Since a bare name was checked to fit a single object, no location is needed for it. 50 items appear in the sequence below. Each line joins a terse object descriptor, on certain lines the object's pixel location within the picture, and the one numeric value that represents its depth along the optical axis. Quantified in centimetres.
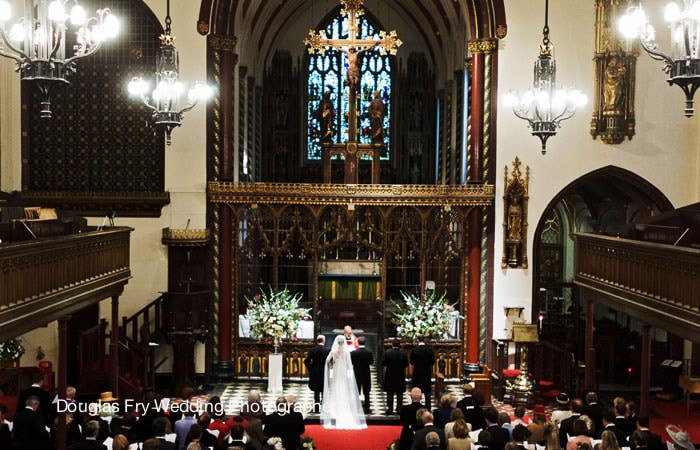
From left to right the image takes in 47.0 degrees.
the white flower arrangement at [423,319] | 1798
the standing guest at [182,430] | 1049
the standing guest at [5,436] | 1023
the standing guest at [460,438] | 946
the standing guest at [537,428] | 1040
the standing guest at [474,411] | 1166
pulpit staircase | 1595
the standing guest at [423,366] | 1570
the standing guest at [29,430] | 1055
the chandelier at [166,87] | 1424
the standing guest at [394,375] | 1561
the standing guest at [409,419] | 1161
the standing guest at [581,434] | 940
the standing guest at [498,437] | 995
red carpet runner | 1371
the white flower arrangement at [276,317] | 1761
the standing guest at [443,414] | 1149
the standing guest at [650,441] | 945
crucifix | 1786
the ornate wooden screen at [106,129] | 1878
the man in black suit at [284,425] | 1120
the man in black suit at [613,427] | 1052
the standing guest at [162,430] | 947
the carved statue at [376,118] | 2105
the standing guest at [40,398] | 1150
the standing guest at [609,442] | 876
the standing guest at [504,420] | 1039
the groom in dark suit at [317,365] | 1568
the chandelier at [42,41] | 903
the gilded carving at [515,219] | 1850
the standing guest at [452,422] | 1027
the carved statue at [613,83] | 1834
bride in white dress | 1505
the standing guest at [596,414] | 1157
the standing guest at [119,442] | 860
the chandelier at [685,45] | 955
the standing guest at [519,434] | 946
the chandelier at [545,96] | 1473
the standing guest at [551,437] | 936
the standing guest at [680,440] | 902
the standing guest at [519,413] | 1088
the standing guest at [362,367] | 1559
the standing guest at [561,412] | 1206
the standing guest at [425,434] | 1006
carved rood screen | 1844
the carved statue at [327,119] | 2116
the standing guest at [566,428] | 1085
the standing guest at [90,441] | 930
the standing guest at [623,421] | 1104
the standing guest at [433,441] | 941
